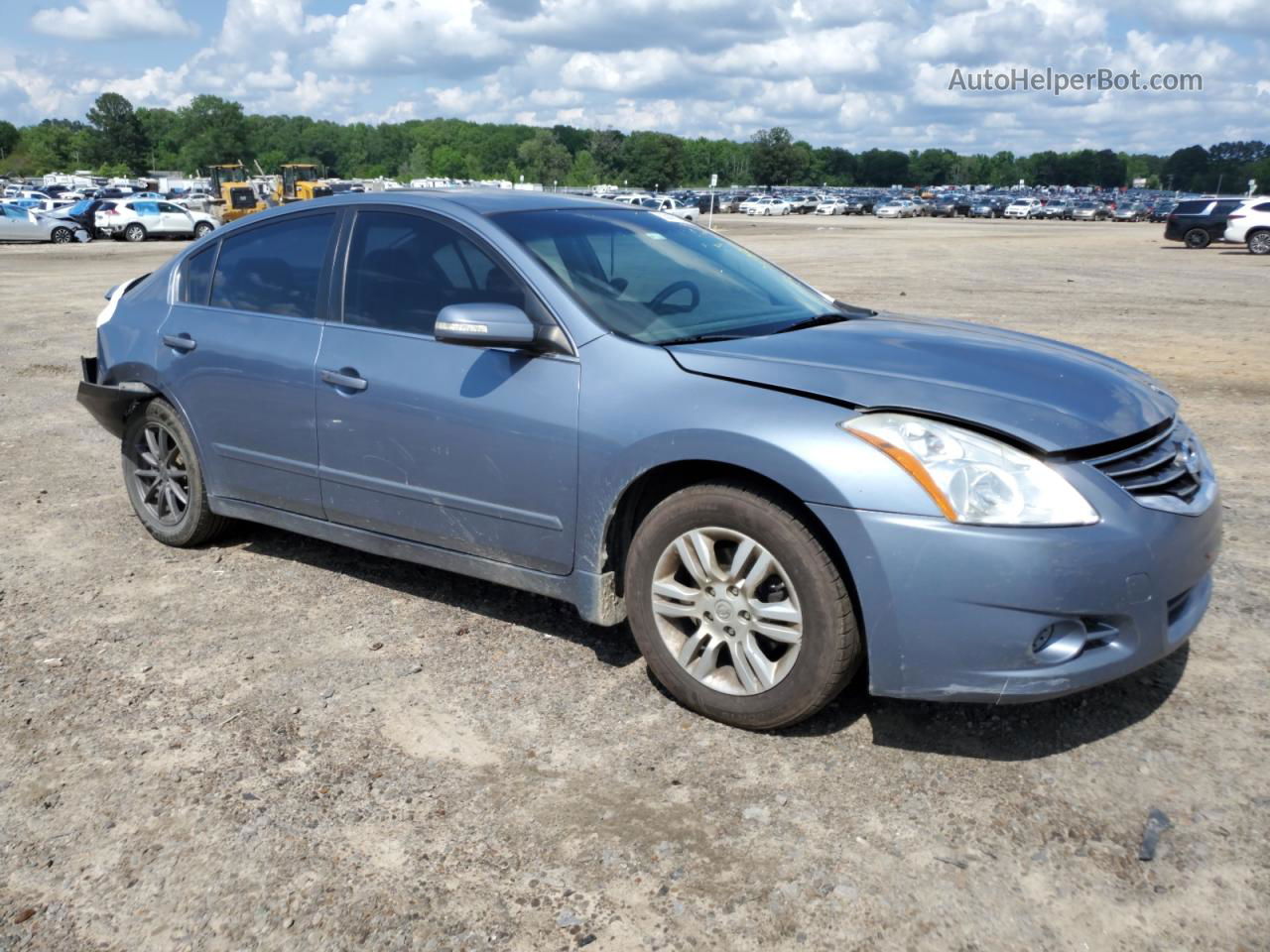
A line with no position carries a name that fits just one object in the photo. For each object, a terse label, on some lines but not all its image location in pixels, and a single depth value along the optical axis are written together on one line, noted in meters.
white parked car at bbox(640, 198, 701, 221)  54.97
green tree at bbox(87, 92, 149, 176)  172.12
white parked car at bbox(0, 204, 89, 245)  36.75
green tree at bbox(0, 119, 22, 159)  180.62
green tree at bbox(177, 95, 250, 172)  162.50
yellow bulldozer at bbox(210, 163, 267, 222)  46.34
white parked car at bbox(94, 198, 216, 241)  38.41
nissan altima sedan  3.15
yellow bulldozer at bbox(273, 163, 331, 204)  51.31
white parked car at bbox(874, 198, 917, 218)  80.81
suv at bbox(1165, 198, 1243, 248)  34.03
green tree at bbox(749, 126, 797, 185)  181.25
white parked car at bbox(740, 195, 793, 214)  82.81
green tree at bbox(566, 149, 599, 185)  163.25
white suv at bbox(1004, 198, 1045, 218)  80.19
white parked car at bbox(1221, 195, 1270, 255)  31.70
